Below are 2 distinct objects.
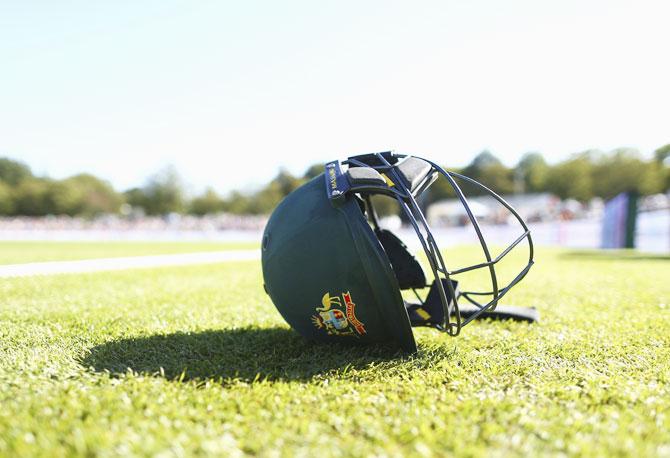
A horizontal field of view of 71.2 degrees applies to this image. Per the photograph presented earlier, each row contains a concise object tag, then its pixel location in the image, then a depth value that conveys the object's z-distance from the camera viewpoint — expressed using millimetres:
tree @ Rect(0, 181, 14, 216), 69688
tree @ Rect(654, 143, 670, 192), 69688
